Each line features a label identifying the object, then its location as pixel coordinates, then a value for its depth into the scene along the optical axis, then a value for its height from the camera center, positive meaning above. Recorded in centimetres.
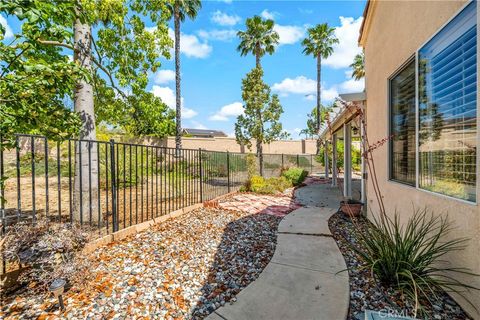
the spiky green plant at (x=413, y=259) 223 -111
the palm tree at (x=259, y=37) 1591 +897
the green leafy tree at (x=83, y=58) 198 +147
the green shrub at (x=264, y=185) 912 -117
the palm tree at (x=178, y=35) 1447 +835
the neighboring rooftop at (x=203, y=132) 3822 +491
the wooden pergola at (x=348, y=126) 531 +110
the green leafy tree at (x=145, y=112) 625 +141
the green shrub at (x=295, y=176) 1145 -94
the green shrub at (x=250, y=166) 1021 -34
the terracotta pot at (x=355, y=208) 557 -127
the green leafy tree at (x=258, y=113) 1265 +265
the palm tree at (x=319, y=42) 2025 +1076
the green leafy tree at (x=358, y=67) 1800 +803
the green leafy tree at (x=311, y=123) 3798 +618
